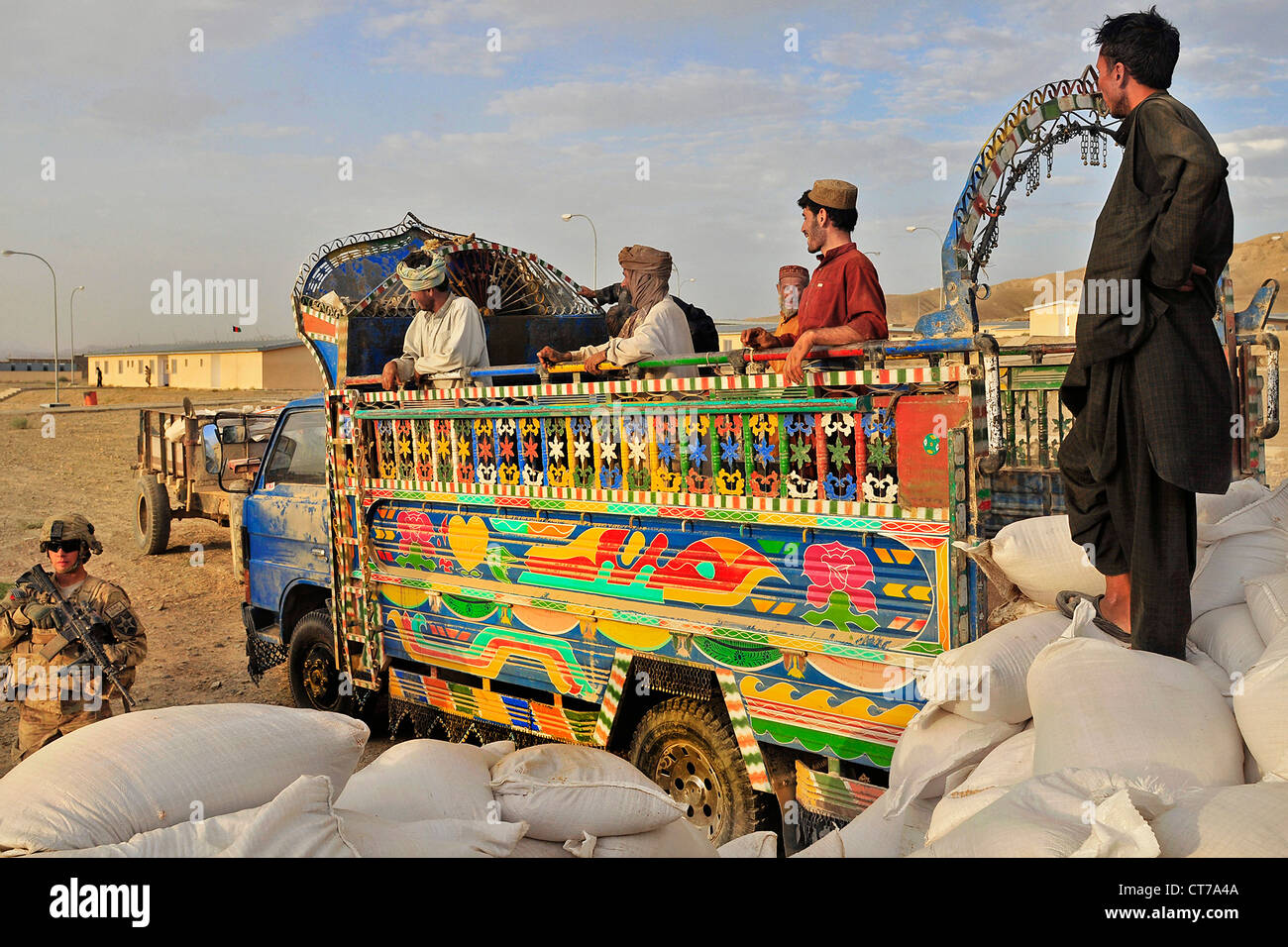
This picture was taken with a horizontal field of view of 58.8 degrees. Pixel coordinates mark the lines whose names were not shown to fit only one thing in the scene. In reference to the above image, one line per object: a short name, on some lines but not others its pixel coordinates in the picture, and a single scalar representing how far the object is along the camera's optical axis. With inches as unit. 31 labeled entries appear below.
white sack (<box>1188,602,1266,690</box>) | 116.4
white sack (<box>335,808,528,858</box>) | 102.4
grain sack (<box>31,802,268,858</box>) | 90.0
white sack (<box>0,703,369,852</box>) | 96.8
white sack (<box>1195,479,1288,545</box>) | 132.2
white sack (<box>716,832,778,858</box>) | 123.8
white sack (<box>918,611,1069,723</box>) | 123.2
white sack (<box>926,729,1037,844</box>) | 110.0
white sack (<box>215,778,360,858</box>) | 91.7
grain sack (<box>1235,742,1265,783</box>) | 102.8
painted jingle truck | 145.4
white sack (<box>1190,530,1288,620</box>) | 127.5
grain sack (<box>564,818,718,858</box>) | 123.2
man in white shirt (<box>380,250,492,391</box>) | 228.4
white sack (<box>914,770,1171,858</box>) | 79.0
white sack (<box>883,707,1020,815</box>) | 123.2
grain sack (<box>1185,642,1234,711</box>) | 112.4
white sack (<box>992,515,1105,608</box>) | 134.9
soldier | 180.1
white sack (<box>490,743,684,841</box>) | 122.6
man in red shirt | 183.0
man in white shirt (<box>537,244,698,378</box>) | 198.4
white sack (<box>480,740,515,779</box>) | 137.0
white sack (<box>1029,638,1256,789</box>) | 100.4
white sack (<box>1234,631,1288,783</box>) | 98.4
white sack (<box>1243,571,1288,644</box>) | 115.5
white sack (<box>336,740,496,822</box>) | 118.5
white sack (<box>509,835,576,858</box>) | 120.9
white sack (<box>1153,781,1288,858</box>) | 80.3
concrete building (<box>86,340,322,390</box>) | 2420.0
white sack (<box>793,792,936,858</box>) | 121.7
